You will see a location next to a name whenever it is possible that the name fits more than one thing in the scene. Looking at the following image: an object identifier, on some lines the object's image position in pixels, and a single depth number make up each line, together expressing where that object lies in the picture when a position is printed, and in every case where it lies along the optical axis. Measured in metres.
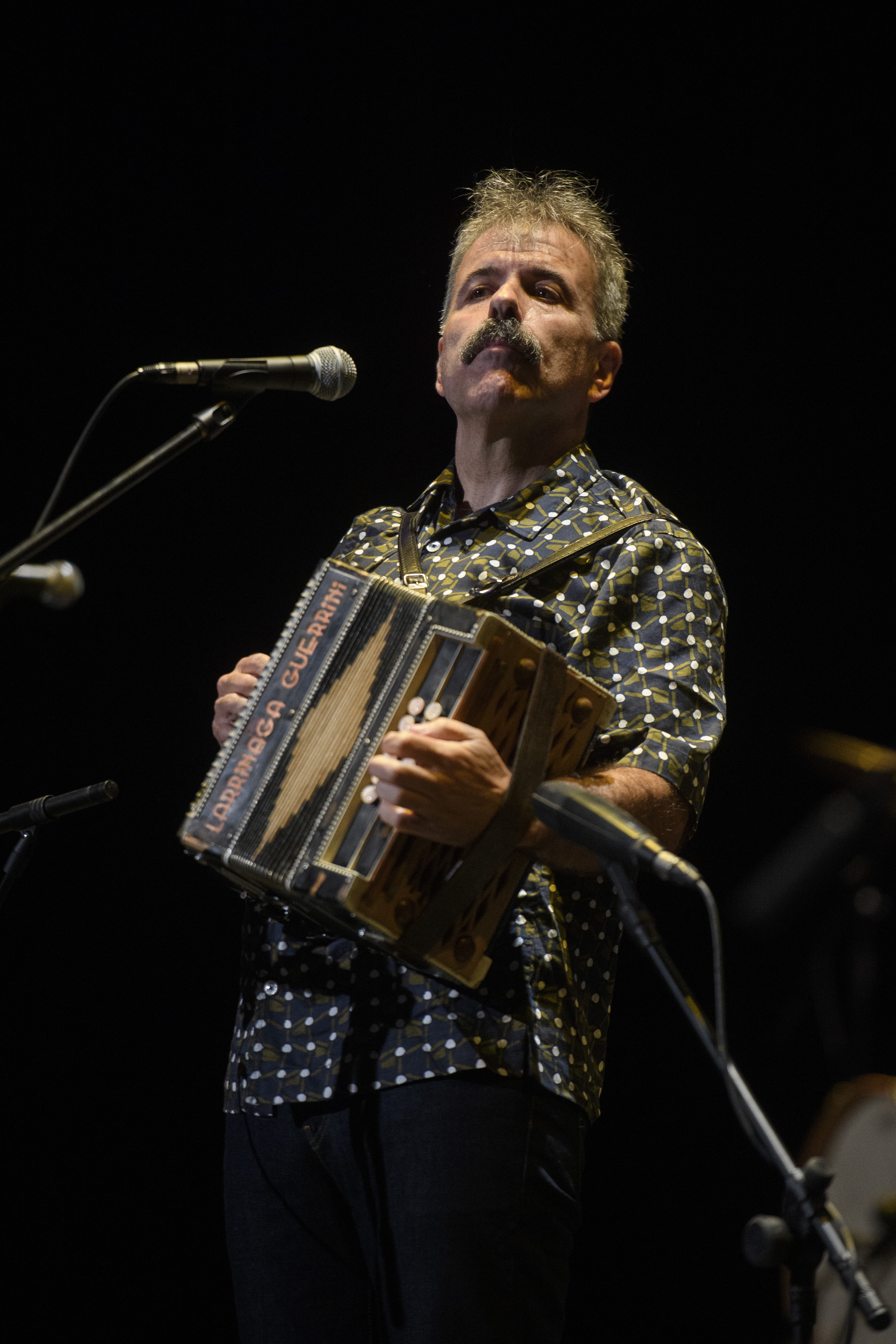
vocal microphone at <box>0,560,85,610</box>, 4.67
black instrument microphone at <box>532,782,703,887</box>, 4.57
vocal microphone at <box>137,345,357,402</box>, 4.88
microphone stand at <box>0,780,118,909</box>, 5.08
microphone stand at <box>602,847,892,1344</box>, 4.48
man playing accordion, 4.81
